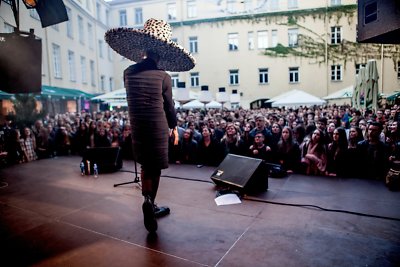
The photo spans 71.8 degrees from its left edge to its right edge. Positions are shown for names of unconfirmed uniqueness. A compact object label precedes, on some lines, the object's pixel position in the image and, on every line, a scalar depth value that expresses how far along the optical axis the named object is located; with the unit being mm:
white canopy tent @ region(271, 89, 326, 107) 13789
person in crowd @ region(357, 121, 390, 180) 5125
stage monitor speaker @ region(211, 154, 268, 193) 4148
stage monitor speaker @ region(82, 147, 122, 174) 5844
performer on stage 2777
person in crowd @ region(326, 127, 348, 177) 5344
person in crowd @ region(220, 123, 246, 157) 6398
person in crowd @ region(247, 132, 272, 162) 5883
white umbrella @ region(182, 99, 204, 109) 16031
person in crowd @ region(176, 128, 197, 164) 6895
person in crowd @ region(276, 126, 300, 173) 5750
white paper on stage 3869
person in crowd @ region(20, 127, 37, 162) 7516
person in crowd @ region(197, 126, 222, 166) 6641
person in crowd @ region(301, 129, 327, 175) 5508
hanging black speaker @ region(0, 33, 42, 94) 4293
